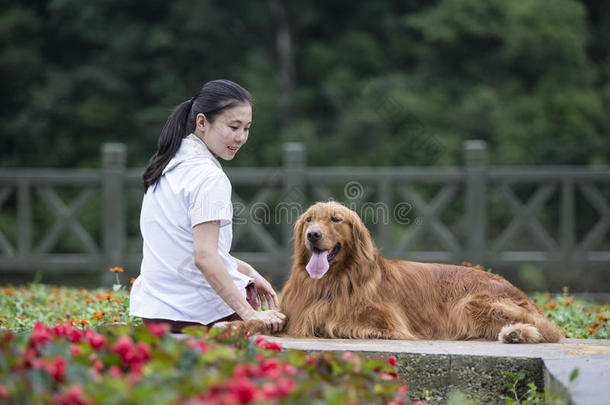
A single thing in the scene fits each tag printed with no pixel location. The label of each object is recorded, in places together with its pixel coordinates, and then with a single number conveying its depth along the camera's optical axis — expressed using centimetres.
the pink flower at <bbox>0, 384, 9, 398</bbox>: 420
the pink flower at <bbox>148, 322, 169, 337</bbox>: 504
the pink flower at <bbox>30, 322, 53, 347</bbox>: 532
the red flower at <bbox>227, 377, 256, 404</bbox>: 428
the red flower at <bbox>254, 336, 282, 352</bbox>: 608
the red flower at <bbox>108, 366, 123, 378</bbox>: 470
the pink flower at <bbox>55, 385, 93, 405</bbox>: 429
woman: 693
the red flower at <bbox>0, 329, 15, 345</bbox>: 518
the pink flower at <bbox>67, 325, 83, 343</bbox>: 588
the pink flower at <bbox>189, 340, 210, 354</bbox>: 517
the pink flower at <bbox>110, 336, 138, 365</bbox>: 501
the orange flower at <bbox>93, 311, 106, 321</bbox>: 809
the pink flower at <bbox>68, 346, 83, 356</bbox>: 514
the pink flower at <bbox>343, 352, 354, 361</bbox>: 571
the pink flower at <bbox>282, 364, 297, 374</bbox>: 511
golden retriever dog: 816
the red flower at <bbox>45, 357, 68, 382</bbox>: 473
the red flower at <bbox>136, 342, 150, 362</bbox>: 503
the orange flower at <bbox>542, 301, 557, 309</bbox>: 1120
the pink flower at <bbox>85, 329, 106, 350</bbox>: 527
